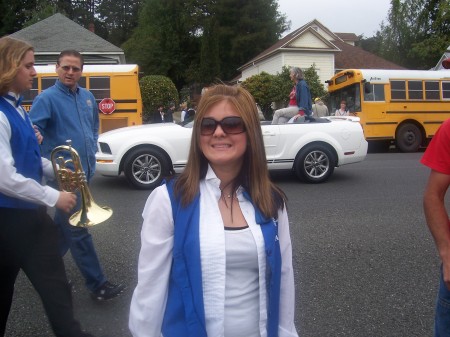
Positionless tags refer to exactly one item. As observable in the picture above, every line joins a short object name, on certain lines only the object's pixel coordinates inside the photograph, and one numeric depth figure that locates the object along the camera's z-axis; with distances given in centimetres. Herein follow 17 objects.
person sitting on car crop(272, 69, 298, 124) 1045
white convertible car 912
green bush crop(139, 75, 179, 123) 2936
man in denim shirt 400
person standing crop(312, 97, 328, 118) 1591
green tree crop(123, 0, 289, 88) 5538
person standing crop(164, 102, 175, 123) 2365
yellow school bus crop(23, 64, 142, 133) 1672
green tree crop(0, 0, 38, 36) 5969
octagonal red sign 1656
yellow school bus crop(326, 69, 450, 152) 1698
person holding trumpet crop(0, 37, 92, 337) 278
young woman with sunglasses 193
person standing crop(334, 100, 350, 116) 1772
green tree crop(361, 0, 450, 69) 3638
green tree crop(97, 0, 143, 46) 8362
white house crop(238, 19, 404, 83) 3847
